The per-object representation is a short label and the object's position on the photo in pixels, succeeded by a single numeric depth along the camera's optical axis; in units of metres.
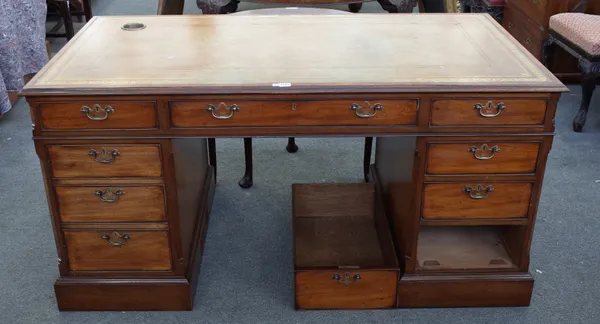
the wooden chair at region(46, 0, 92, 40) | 4.34
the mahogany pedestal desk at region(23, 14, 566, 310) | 1.76
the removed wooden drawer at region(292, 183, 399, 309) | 2.02
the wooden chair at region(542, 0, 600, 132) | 3.12
